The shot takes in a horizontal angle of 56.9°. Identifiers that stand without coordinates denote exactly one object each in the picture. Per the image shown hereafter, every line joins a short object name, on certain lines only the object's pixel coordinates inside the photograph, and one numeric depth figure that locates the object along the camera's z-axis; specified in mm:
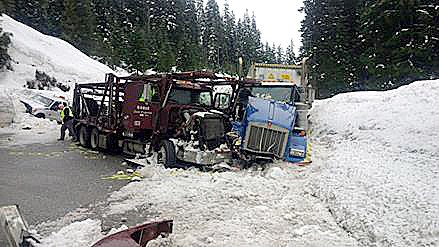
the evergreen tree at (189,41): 60156
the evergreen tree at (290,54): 101925
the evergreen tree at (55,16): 54281
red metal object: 3939
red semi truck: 9883
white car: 22781
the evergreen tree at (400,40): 19062
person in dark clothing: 12062
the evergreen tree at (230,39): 83462
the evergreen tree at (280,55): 124750
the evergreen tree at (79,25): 52344
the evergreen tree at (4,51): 31891
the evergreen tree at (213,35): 79438
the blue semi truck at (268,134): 9781
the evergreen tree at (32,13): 50438
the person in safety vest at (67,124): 16672
